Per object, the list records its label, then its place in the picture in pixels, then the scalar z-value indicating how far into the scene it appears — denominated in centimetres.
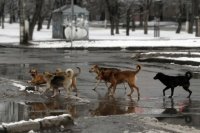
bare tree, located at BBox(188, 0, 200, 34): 5526
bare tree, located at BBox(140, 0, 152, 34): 5591
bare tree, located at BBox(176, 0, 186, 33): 5770
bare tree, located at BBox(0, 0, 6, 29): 7214
